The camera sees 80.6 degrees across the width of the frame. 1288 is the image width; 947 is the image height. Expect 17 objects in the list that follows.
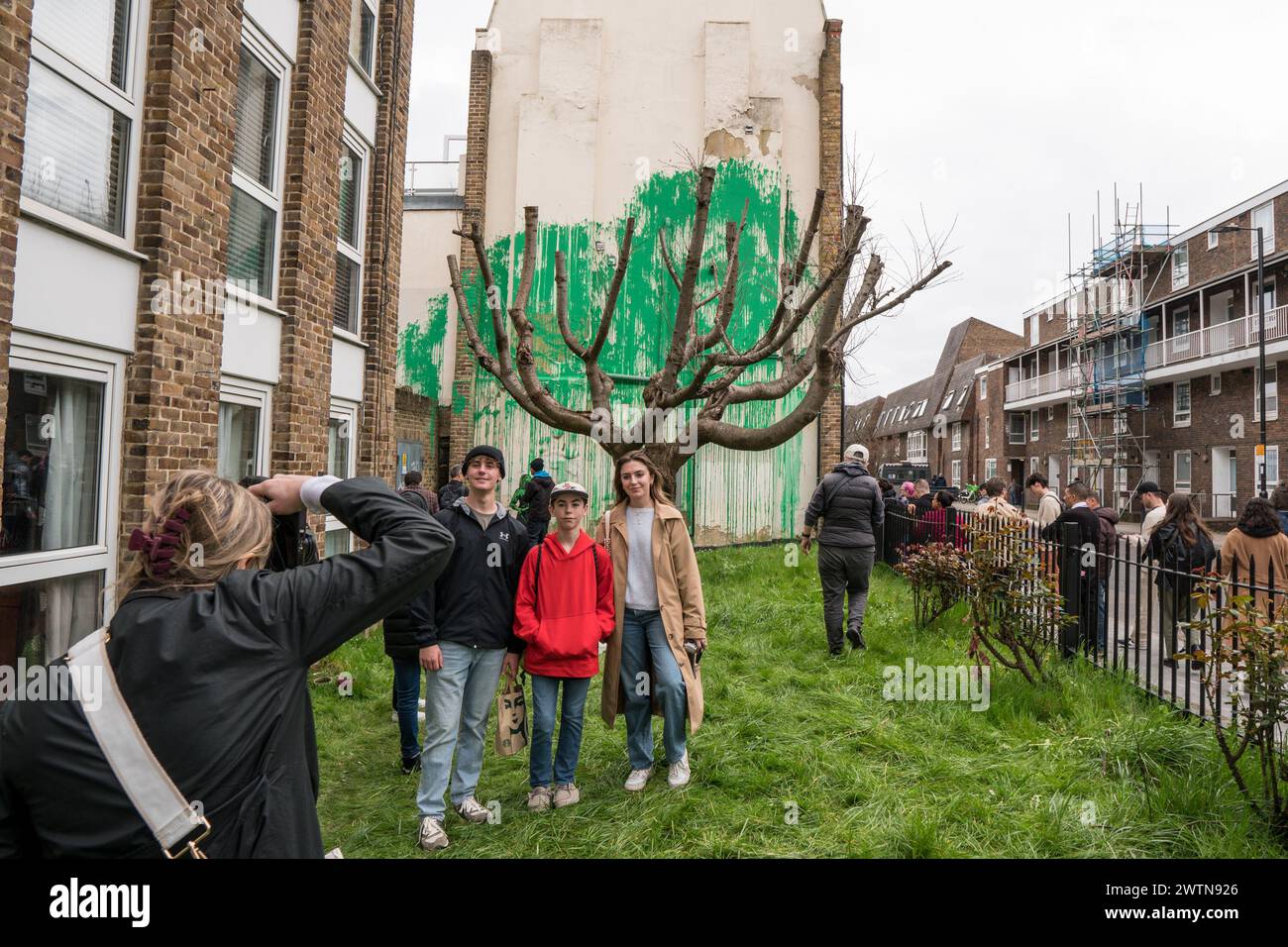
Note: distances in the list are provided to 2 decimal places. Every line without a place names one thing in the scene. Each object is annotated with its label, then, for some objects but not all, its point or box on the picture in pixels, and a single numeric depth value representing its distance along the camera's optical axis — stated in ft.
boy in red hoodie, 13.99
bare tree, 21.70
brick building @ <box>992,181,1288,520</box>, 89.61
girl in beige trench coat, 14.89
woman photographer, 4.73
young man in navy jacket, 13.21
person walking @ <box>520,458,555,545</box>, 26.12
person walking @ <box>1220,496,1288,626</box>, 21.24
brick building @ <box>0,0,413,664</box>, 13.85
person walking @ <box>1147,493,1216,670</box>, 22.94
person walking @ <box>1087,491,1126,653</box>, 21.54
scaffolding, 109.29
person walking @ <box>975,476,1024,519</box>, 29.40
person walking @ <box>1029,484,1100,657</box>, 21.86
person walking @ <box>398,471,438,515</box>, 23.57
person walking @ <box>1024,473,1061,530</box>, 30.78
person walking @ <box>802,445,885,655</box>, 24.17
